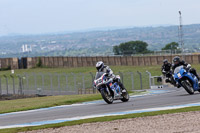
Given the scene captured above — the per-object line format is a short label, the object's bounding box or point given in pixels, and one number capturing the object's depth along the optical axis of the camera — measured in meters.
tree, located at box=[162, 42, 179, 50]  151.45
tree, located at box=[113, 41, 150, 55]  161.23
